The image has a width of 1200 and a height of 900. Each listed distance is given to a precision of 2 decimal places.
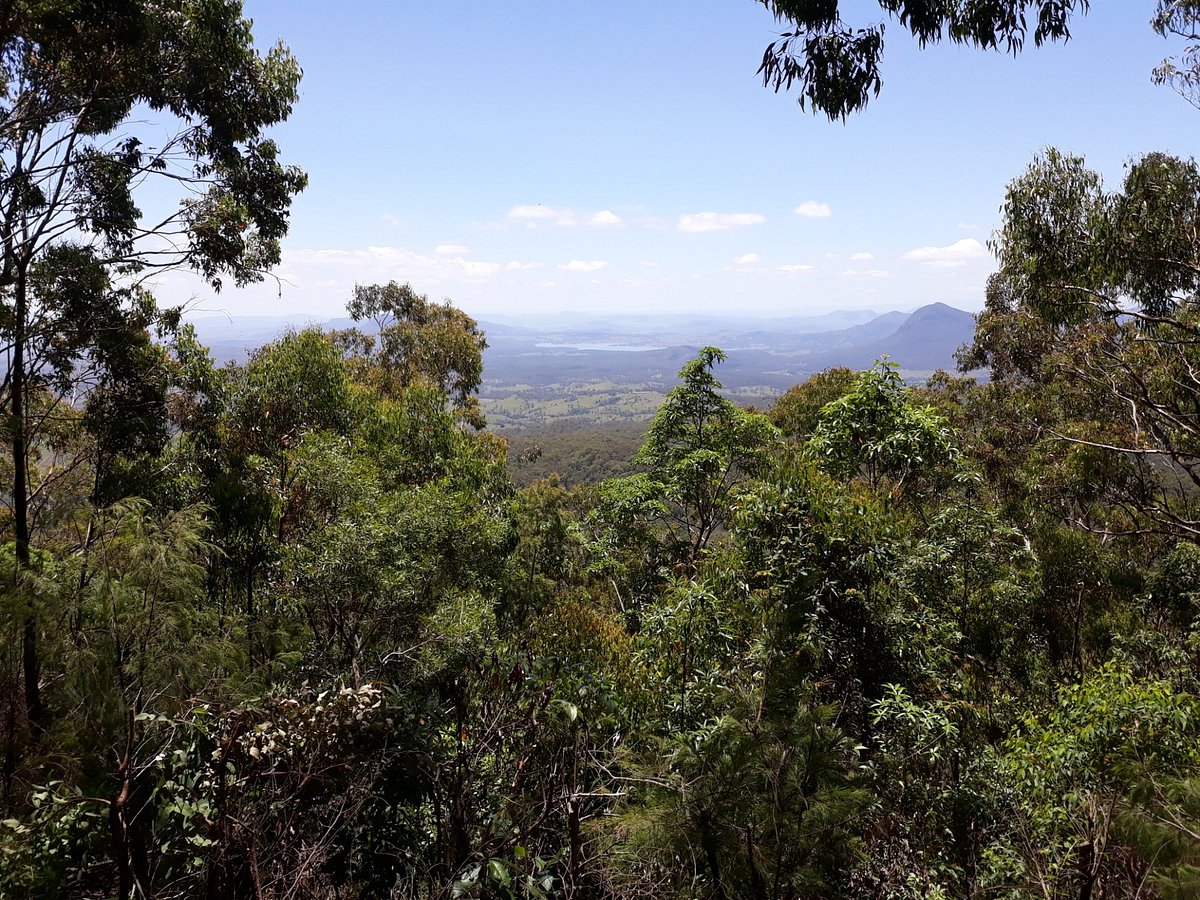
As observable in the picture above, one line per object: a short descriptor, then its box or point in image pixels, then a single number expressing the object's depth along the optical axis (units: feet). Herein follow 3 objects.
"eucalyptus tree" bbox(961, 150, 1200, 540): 26.99
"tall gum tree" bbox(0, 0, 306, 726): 19.63
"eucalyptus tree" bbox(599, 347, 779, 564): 30.40
